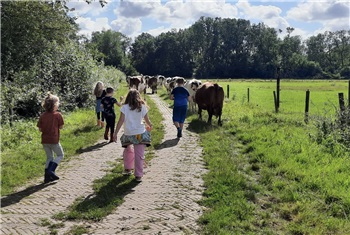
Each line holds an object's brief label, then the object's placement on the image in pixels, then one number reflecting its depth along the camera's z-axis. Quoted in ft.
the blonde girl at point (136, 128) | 22.22
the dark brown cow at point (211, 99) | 44.04
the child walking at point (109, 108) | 34.45
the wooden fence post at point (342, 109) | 32.81
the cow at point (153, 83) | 103.53
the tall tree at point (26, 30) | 44.60
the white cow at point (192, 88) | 52.70
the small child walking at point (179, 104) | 37.11
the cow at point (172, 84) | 80.43
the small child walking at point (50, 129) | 21.83
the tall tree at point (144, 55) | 334.85
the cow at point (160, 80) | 125.22
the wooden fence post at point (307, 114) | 42.58
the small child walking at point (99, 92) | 40.32
